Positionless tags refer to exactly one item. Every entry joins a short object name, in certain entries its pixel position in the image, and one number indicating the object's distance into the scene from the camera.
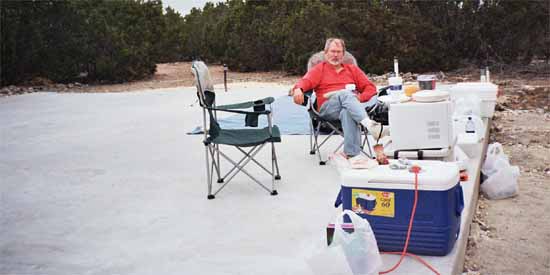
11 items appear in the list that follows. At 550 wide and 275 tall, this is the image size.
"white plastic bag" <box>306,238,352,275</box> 2.19
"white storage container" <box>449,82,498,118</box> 5.05
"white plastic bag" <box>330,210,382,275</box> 2.23
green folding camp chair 3.45
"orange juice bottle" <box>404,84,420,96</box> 3.40
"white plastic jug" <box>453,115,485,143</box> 3.91
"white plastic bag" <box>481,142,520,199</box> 3.61
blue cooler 2.38
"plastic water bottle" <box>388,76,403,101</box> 3.85
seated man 3.83
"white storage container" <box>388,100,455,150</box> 3.17
